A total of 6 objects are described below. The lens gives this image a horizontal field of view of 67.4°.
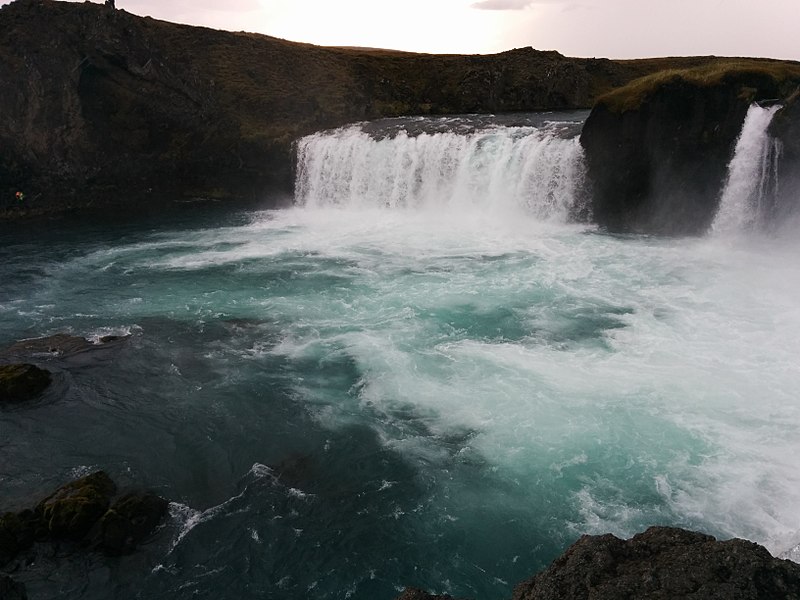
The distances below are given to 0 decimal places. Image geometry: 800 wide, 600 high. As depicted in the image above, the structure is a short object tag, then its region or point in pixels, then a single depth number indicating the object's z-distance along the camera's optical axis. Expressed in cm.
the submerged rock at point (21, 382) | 1897
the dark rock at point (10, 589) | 977
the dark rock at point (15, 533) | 1288
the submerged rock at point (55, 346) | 2181
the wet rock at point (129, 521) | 1316
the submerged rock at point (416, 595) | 753
